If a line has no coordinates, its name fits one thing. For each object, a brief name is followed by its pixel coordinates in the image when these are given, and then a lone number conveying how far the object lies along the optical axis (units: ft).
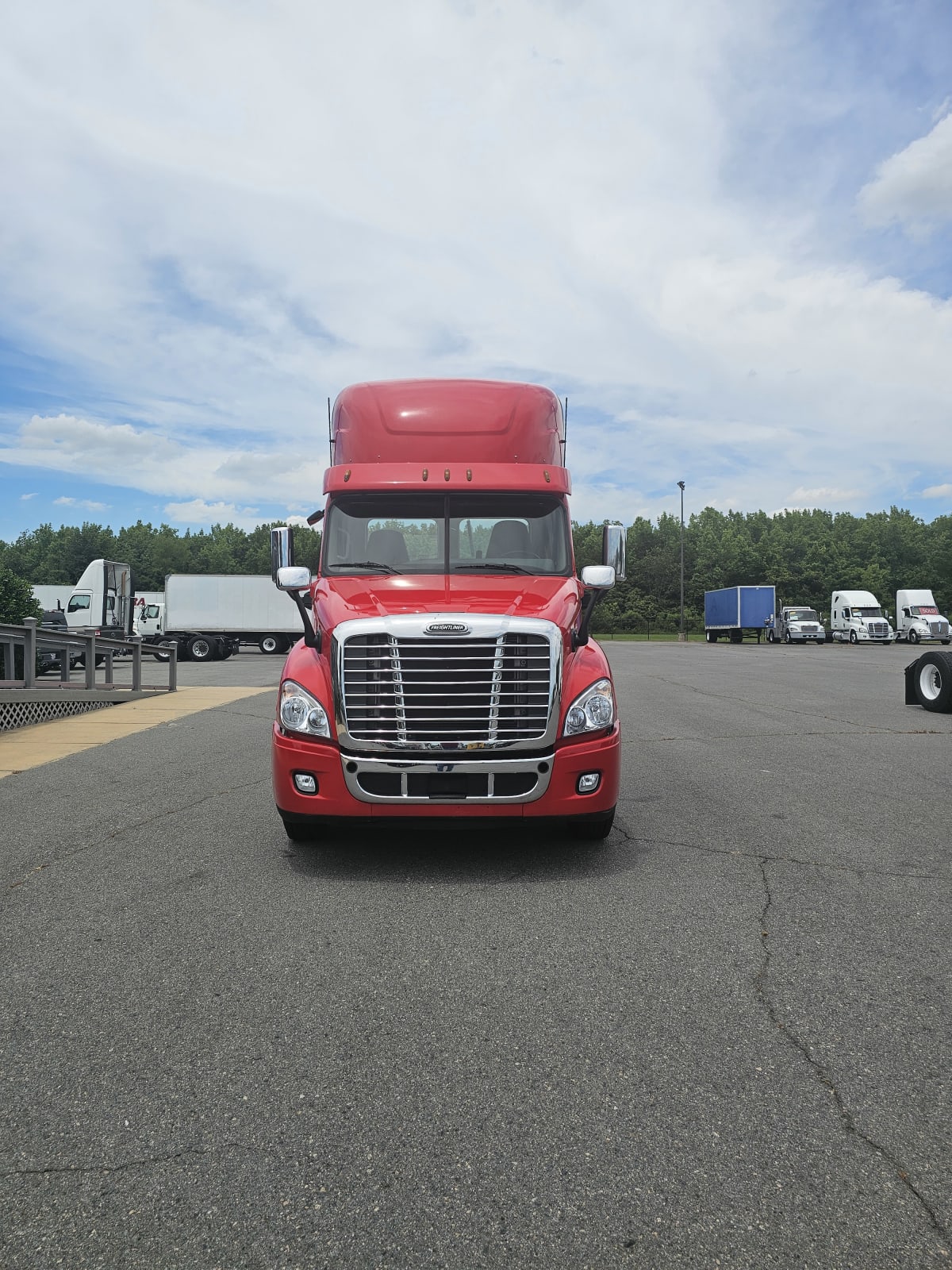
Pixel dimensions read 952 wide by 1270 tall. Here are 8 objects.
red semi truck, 16.88
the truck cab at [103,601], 109.70
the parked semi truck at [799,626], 168.96
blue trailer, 175.42
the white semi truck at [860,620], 162.20
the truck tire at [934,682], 44.14
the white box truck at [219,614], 113.39
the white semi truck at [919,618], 162.81
